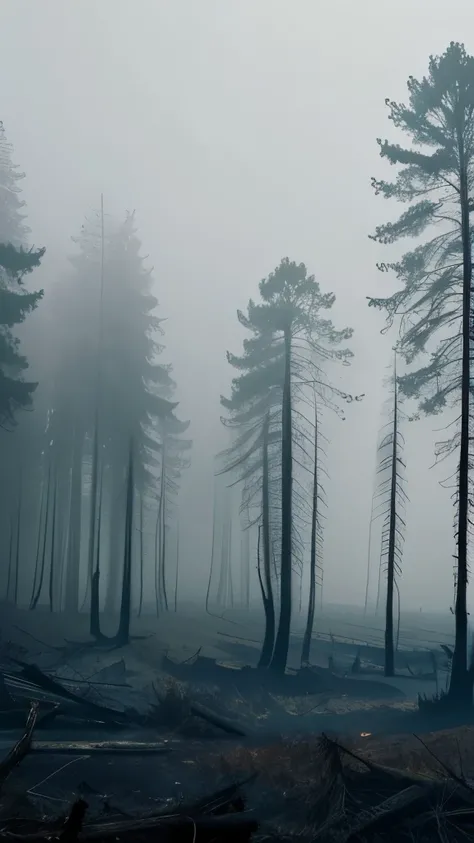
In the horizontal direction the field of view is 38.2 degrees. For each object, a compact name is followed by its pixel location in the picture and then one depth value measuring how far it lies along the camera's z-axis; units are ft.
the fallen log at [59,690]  47.19
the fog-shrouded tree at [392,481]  69.92
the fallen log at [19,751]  26.05
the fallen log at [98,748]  38.58
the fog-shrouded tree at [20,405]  101.62
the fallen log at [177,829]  23.11
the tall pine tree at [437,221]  60.39
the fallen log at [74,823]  21.66
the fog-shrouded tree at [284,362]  79.56
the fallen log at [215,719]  46.11
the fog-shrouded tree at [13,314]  76.33
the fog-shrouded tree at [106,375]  109.19
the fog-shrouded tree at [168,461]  139.35
